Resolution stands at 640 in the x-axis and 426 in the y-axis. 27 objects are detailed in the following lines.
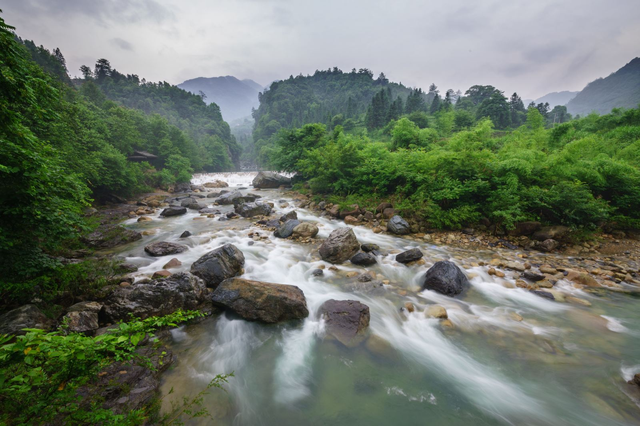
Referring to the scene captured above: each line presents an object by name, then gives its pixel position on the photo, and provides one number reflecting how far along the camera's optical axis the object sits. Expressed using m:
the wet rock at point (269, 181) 28.56
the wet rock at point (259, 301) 4.97
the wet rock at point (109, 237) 8.05
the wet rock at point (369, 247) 8.56
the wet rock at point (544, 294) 5.81
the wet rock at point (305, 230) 10.18
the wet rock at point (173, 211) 14.03
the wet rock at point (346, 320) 4.64
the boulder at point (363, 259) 7.67
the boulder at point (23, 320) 3.24
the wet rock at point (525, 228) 8.95
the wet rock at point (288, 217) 12.48
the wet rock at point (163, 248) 7.85
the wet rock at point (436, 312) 5.27
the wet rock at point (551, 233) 8.45
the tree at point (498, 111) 51.36
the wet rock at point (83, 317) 3.76
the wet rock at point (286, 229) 10.25
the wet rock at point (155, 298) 4.27
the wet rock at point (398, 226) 10.32
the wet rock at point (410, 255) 7.74
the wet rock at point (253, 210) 13.99
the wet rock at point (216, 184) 32.08
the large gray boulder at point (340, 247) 7.79
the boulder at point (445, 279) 6.13
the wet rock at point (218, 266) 5.95
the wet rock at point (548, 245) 8.12
